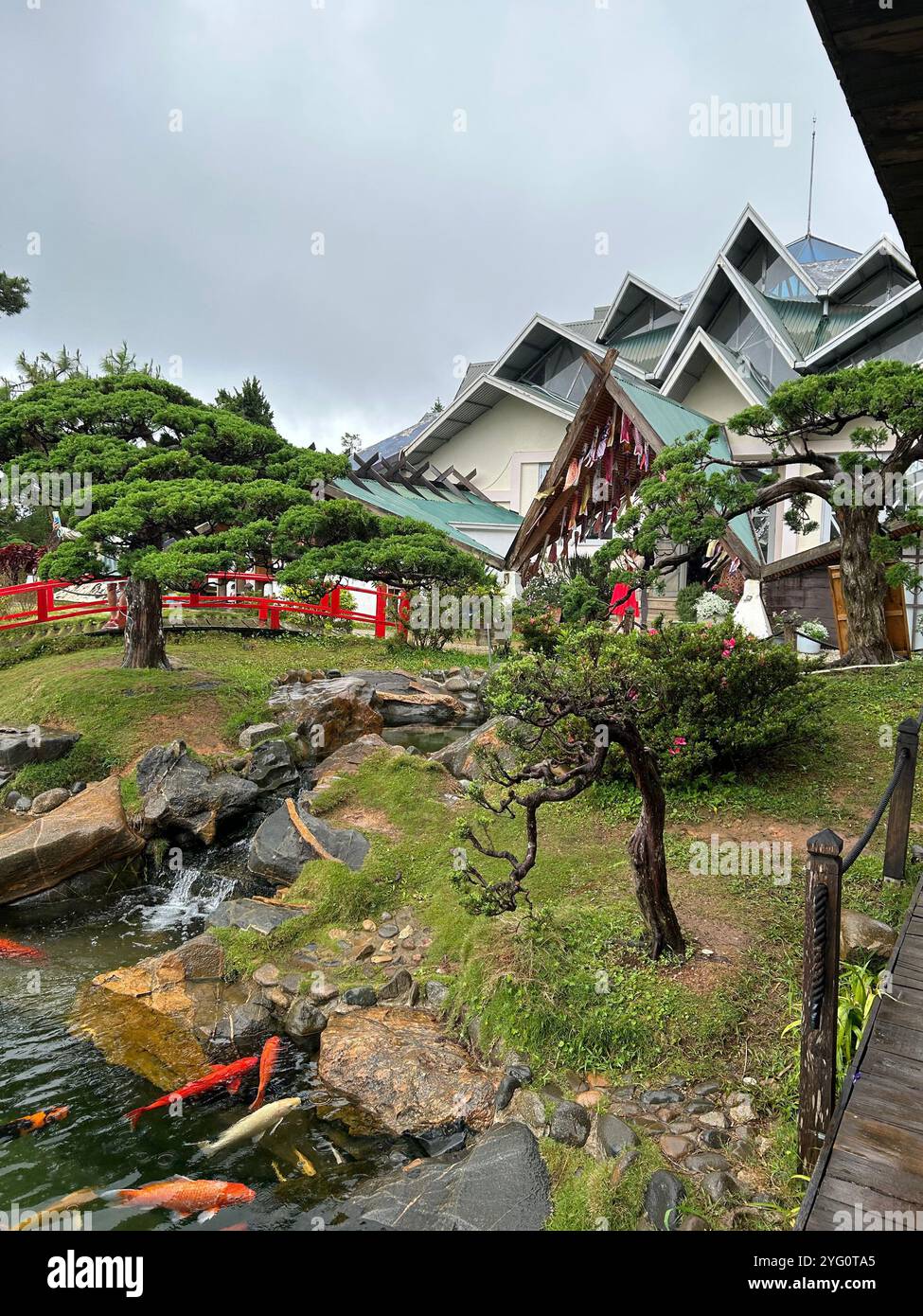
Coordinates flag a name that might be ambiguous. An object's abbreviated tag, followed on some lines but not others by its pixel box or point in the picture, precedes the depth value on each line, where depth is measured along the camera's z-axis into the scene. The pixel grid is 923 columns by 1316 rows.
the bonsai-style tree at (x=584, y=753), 5.78
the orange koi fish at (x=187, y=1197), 4.98
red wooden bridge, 17.72
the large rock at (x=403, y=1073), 5.67
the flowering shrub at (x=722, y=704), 9.18
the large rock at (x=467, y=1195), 4.55
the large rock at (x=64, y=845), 9.58
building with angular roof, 20.42
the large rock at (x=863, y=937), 5.80
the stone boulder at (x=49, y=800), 11.44
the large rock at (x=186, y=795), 11.19
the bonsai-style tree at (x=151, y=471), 12.19
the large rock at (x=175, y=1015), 6.68
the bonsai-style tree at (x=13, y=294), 25.50
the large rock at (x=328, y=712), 13.91
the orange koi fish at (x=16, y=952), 8.55
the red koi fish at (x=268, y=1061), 6.05
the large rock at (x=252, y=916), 8.38
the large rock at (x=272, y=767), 12.39
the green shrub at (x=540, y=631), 15.44
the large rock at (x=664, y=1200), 4.23
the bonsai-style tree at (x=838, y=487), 11.27
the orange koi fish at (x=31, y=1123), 5.76
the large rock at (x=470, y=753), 11.94
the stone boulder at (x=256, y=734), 13.33
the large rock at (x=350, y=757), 11.95
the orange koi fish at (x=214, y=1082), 5.98
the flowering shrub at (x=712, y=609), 15.41
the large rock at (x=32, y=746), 12.14
